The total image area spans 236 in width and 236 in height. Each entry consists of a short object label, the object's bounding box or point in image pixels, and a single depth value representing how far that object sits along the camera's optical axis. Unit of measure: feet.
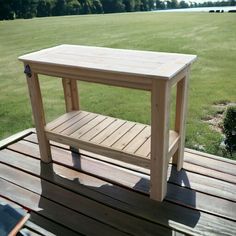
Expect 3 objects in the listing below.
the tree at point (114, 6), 161.27
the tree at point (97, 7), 156.89
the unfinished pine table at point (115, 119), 6.15
